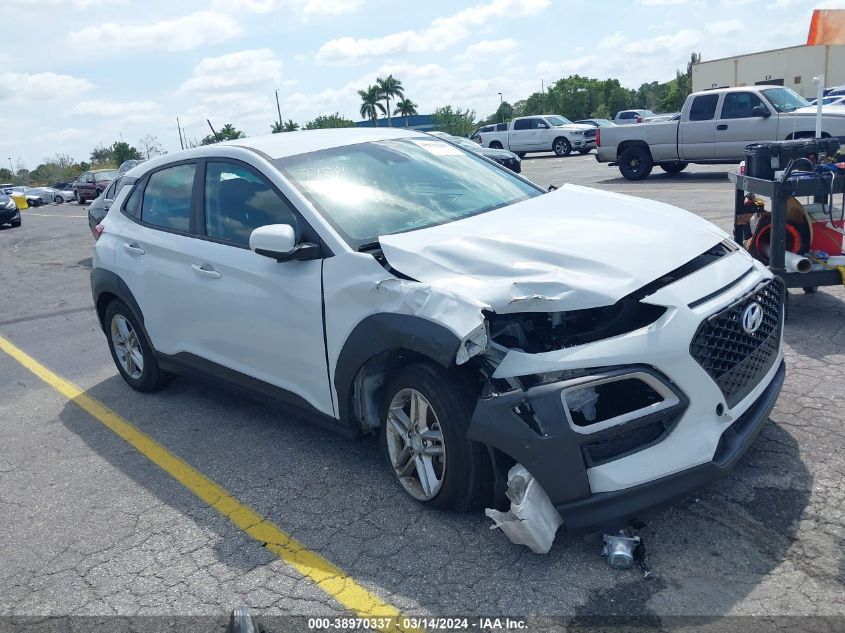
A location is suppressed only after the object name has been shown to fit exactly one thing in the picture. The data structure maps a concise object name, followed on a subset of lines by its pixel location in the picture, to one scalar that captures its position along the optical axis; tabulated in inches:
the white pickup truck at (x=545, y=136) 1279.5
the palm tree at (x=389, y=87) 3398.1
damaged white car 123.0
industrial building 1845.5
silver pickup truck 621.6
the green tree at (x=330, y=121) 2673.7
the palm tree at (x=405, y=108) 3438.2
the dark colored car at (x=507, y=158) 861.8
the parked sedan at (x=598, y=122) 1481.3
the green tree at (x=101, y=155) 3361.2
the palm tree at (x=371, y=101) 3410.4
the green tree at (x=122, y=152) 2783.0
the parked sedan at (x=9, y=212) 1003.9
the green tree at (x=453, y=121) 3002.0
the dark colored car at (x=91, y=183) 1489.9
